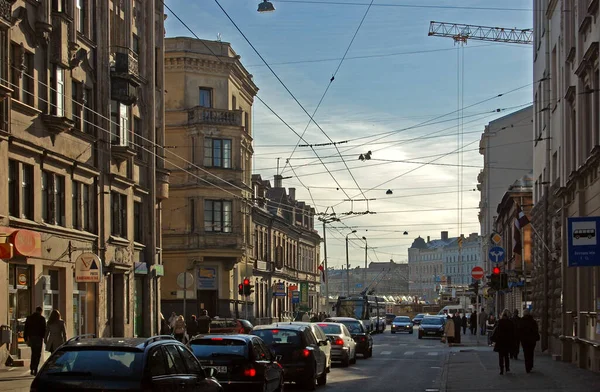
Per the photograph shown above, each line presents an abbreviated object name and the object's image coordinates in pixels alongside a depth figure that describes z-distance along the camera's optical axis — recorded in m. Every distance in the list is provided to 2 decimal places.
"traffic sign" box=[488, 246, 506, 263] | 38.19
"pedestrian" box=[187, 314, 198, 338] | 40.28
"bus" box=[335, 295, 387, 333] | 77.06
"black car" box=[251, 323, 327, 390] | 22.66
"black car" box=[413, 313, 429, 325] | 104.44
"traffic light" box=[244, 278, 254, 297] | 48.69
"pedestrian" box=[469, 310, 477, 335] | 65.26
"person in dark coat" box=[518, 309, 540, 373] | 26.89
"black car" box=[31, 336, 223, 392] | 11.48
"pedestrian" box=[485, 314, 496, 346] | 52.33
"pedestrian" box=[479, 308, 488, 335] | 67.31
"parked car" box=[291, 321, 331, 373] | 25.06
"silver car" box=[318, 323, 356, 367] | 32.19
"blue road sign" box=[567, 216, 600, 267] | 20.50
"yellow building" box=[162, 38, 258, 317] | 59.44
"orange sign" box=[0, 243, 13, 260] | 26.45
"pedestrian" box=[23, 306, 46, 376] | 25.94
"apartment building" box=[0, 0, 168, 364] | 29.80
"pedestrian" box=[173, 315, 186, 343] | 34.62
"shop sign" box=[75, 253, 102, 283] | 30.55
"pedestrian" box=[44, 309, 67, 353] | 26.50
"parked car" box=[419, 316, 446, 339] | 67.38
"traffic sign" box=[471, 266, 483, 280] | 43.03
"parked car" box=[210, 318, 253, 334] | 37.38
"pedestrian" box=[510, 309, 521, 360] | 29.07
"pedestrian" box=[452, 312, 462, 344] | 52.28
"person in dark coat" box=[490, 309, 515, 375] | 25.98
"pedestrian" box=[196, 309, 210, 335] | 38.62
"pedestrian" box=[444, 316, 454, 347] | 51.62
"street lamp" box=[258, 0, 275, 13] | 29.73
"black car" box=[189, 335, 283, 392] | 17.33
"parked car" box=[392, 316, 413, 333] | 82.50
